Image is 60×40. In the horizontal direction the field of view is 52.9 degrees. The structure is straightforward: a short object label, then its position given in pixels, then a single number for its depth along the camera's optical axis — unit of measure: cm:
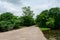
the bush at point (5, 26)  836
